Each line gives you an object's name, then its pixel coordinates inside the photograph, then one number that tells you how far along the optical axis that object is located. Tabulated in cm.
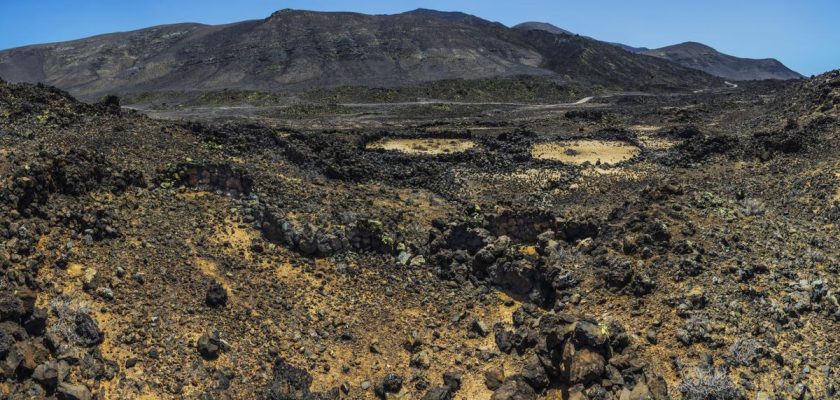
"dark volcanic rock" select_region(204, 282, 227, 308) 1045
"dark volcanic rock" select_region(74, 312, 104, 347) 874
